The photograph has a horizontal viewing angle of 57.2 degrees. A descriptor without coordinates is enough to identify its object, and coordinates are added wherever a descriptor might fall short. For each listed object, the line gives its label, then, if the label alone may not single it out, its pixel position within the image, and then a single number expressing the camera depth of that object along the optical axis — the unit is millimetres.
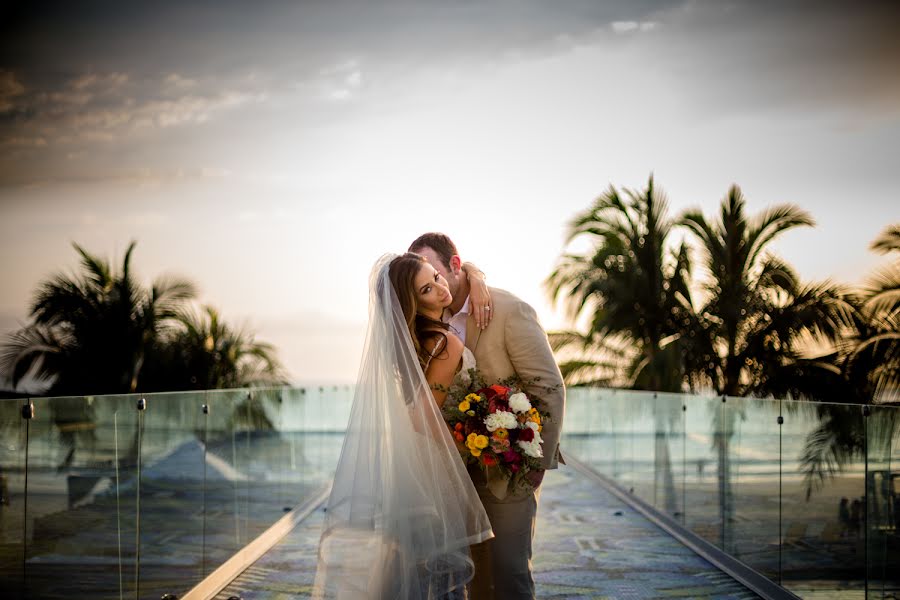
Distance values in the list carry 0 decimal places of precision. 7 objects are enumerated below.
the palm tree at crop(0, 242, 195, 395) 12109
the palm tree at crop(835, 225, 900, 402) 9992
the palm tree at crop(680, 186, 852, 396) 12266
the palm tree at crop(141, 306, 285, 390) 13938
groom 3402
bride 3242
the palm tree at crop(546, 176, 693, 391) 14031
